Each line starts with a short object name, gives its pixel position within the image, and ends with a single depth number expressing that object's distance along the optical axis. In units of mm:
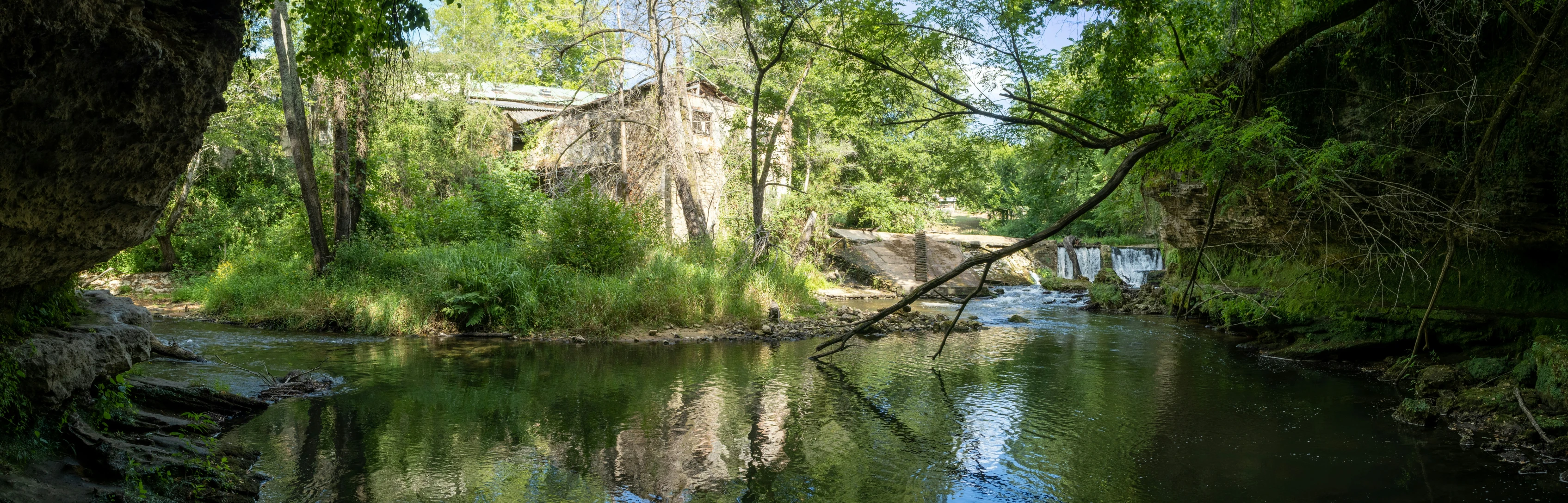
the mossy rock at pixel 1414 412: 7633
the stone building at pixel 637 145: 18875
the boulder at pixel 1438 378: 8375
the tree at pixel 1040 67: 7051
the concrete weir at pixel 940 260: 22016
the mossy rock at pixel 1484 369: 8328
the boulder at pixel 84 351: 3867
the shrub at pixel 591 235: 14500
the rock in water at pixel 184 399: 6176
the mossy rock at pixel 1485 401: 7434
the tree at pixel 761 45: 13906
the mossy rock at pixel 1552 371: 6973
